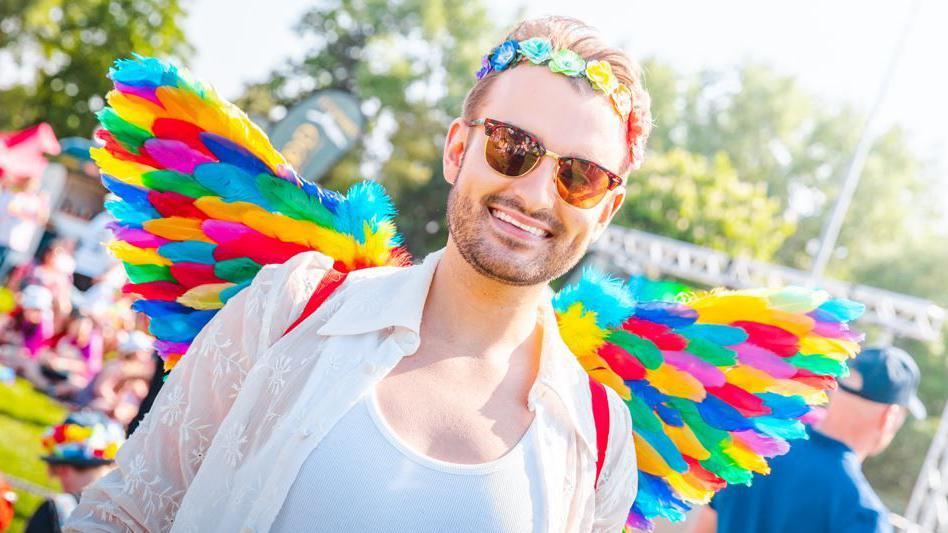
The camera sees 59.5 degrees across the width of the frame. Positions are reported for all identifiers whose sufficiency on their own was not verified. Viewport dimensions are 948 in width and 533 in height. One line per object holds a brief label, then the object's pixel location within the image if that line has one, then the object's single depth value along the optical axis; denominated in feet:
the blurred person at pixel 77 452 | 12.70
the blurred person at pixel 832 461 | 9.52
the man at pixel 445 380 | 4.89
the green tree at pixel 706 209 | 64.18
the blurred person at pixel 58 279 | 27.48
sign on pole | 27.40
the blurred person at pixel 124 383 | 23.62
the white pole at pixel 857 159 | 36.45
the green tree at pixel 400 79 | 91.15
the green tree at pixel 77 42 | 60.75
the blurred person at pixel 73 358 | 25.39
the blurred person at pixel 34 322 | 26.16
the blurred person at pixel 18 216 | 25.46
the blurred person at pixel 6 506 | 12.10
